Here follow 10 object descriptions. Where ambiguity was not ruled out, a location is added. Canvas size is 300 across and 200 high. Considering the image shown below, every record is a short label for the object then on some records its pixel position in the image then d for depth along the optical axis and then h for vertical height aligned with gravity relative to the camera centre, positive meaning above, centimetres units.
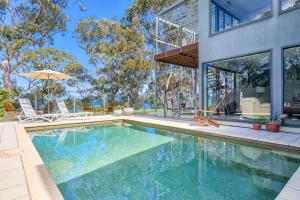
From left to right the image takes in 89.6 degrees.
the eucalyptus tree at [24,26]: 1008 +548
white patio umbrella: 701 +128
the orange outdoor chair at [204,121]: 533 -79
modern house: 471 +161
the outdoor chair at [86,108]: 916 -46
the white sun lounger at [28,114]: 653 -58
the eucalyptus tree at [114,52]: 1086 +353
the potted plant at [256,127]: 459 -85
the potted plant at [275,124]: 427 -71
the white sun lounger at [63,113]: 728 -60
